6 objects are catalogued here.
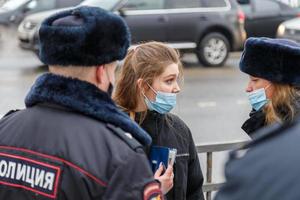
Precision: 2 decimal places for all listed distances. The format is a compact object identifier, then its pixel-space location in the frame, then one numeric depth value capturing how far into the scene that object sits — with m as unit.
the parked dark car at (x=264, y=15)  18.03
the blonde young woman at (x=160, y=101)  3.41
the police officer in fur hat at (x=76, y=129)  2.15
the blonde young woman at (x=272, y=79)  3.50
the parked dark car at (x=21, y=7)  17.50
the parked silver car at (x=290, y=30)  16.10
